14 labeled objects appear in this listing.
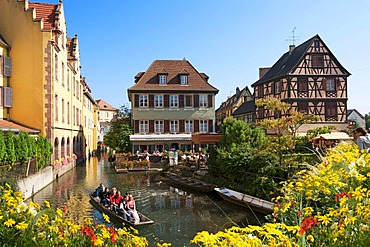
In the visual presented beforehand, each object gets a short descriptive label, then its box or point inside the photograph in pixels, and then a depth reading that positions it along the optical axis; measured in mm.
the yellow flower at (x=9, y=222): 3989
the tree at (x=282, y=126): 17312
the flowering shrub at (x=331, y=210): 3246
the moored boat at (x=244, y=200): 14367
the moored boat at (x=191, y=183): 20502
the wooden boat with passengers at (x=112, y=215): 13102
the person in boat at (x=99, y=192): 16859
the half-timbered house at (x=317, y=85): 37562
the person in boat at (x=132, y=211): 13234
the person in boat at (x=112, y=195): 15195
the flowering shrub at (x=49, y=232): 3832
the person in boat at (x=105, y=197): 15645
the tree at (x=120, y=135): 40031
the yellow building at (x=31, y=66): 25406
